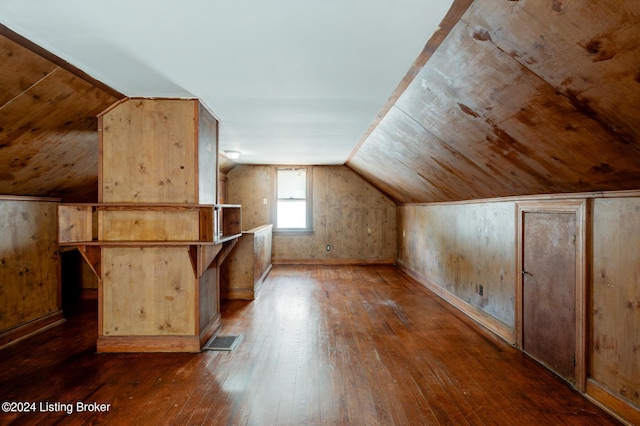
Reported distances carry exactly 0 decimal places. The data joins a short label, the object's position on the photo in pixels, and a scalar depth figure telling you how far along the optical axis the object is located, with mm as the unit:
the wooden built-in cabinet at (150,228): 3033
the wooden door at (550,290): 2508
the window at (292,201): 7535
